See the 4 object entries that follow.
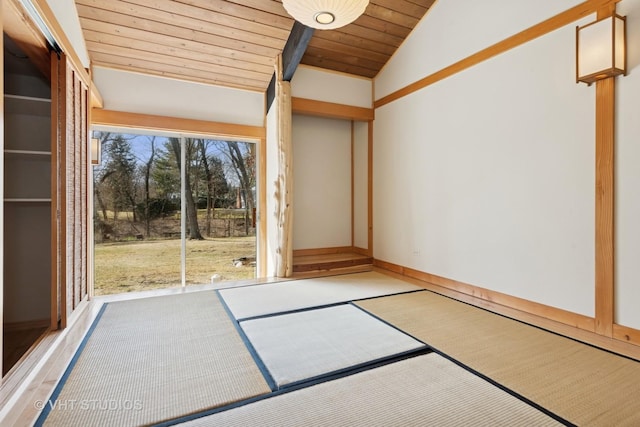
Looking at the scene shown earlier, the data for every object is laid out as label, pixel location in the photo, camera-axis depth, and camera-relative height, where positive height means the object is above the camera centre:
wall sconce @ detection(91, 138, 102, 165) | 3.64 +0.66
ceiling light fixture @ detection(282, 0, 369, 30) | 2.36 +1.51
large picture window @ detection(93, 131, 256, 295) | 4.08 +0.01
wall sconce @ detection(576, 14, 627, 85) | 2.20 +1.12
